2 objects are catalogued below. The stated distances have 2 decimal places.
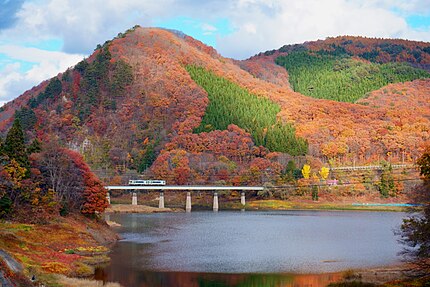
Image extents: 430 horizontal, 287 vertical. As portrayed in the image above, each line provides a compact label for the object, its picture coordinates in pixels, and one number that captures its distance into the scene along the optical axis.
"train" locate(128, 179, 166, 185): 156.38
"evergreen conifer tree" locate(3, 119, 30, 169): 74.50
